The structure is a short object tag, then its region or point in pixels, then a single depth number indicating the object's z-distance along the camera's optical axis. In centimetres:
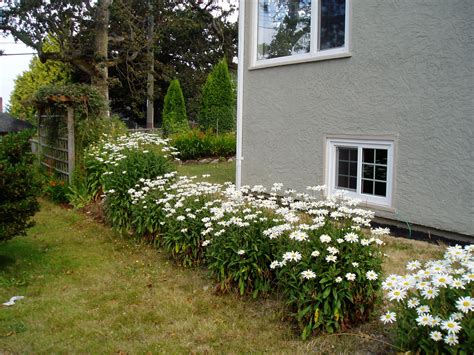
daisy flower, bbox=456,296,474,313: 241
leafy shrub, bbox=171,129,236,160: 1606
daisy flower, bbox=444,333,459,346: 239
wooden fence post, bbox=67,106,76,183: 973
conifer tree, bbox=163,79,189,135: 2177
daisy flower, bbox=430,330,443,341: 245
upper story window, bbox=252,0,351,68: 649
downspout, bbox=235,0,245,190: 795
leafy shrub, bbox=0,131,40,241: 516
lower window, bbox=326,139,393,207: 600
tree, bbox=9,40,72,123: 2656
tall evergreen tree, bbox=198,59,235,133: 1988
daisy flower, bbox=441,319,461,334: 240
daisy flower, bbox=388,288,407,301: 267
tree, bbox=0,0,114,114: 1809
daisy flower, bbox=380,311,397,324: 271
